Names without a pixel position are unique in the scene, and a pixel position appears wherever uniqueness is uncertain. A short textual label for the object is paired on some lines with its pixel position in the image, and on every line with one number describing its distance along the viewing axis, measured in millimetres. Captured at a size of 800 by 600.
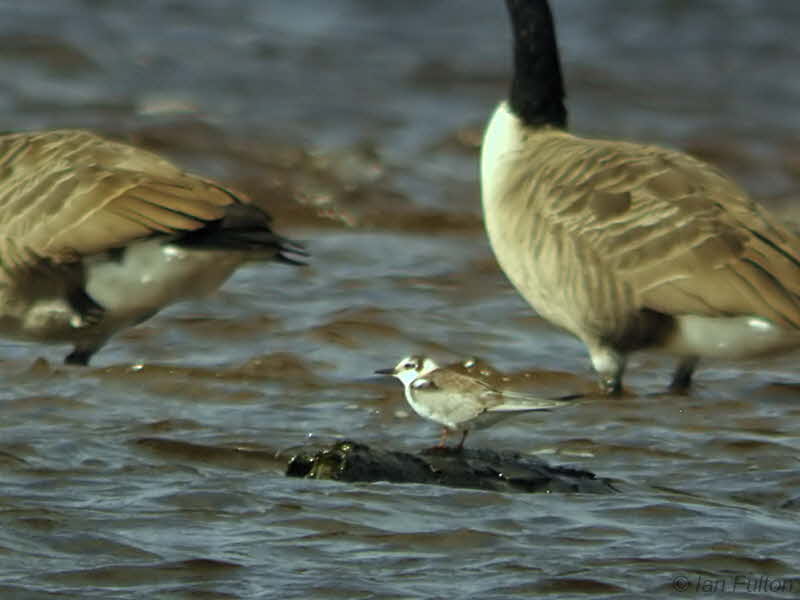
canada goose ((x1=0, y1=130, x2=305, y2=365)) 16062
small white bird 13023
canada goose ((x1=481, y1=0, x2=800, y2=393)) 15500
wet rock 12156
